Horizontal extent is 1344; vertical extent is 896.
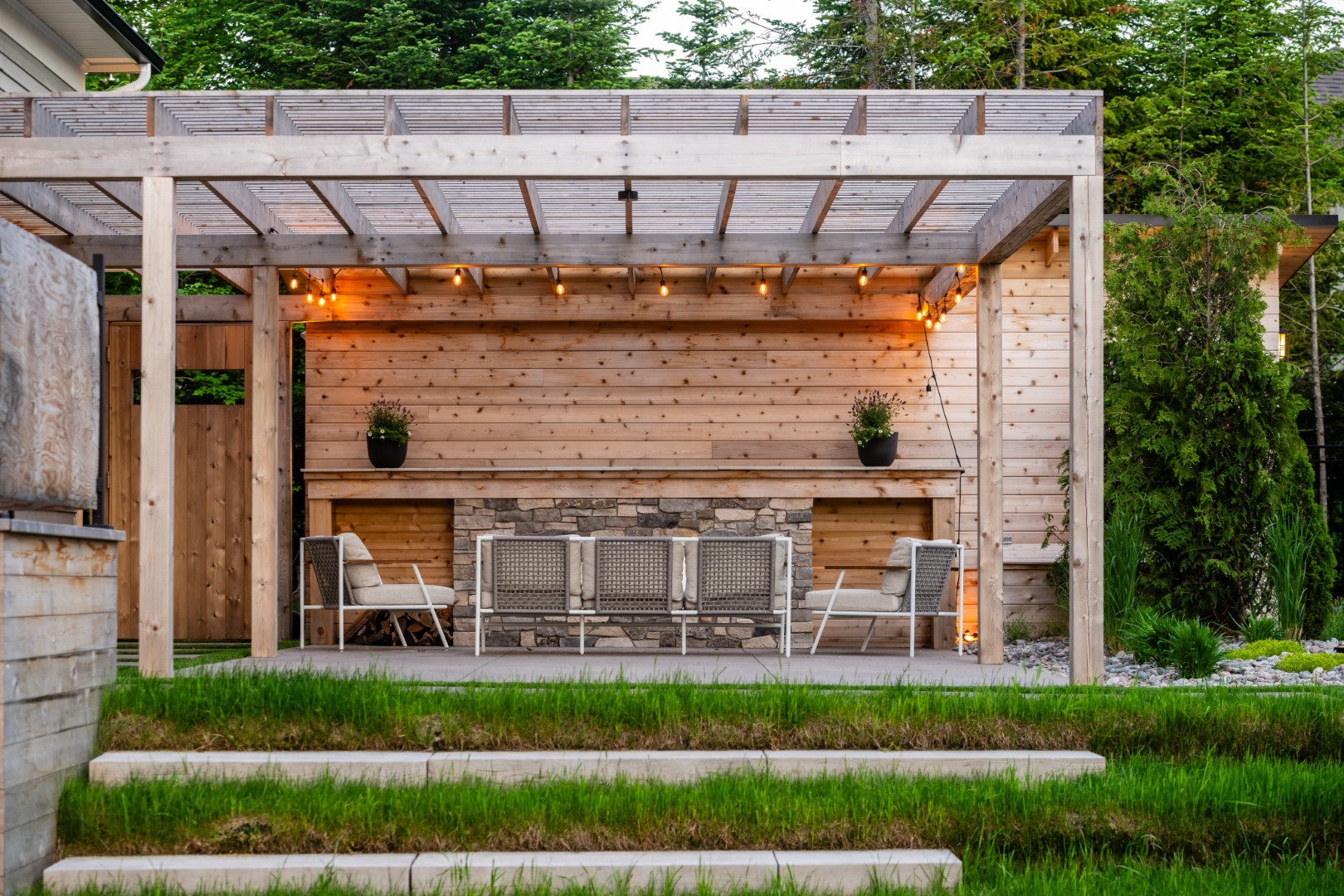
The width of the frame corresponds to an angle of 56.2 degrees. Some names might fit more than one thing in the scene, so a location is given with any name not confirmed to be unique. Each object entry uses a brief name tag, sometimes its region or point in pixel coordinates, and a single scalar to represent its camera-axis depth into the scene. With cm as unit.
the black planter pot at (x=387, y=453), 953
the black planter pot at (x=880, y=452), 954
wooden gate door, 977
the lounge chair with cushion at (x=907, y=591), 800
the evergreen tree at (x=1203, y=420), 838
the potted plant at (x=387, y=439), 952
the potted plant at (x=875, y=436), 953
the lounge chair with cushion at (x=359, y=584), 830
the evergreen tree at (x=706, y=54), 1700
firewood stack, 960
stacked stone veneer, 919
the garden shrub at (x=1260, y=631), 808
